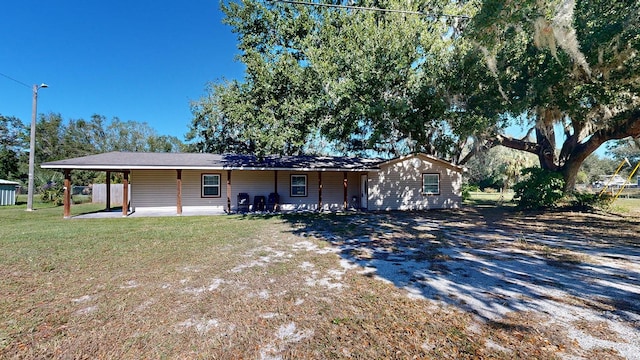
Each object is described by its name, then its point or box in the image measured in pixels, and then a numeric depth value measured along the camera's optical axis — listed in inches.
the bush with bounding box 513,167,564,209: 448.8
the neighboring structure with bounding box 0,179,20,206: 598.5
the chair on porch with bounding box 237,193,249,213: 502.4
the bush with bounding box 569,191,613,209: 449.3
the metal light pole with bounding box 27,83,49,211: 488.4
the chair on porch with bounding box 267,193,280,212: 505.7
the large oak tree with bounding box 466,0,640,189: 265.4
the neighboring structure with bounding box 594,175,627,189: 1228.2
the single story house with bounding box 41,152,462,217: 479.8
